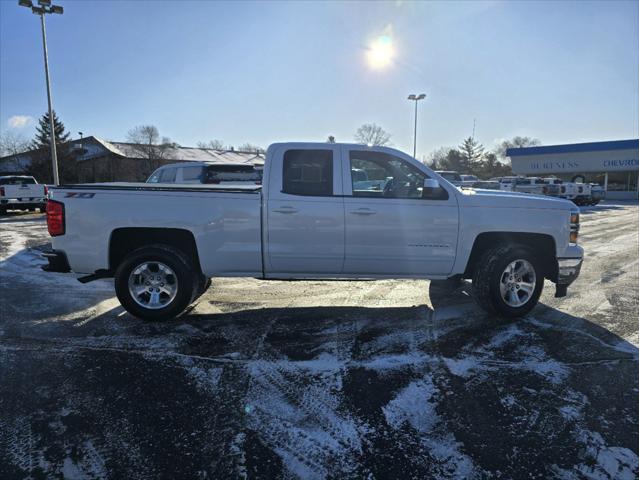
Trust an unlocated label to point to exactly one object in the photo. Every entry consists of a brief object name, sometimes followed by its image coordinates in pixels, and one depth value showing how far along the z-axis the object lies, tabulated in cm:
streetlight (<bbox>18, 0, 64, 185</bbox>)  2008
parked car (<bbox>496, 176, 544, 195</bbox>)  2694
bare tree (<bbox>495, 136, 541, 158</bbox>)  10200
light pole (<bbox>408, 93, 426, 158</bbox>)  3642
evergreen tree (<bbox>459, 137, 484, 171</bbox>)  8406
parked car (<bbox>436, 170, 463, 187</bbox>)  2310
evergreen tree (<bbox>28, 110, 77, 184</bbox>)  4497
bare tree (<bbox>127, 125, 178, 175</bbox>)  5603
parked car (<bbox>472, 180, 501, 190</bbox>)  2683
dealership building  4072
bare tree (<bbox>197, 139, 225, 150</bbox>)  7869
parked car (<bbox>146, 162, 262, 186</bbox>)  1170
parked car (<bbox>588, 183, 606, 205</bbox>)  2834
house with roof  4925
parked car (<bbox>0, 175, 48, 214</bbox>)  1973
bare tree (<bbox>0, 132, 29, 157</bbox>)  5609
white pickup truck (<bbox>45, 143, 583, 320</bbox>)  481
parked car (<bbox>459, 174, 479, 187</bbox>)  3094
